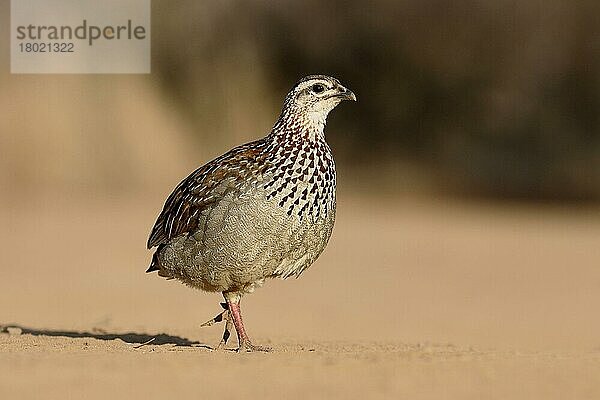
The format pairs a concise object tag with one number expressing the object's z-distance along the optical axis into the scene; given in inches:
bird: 675.4
